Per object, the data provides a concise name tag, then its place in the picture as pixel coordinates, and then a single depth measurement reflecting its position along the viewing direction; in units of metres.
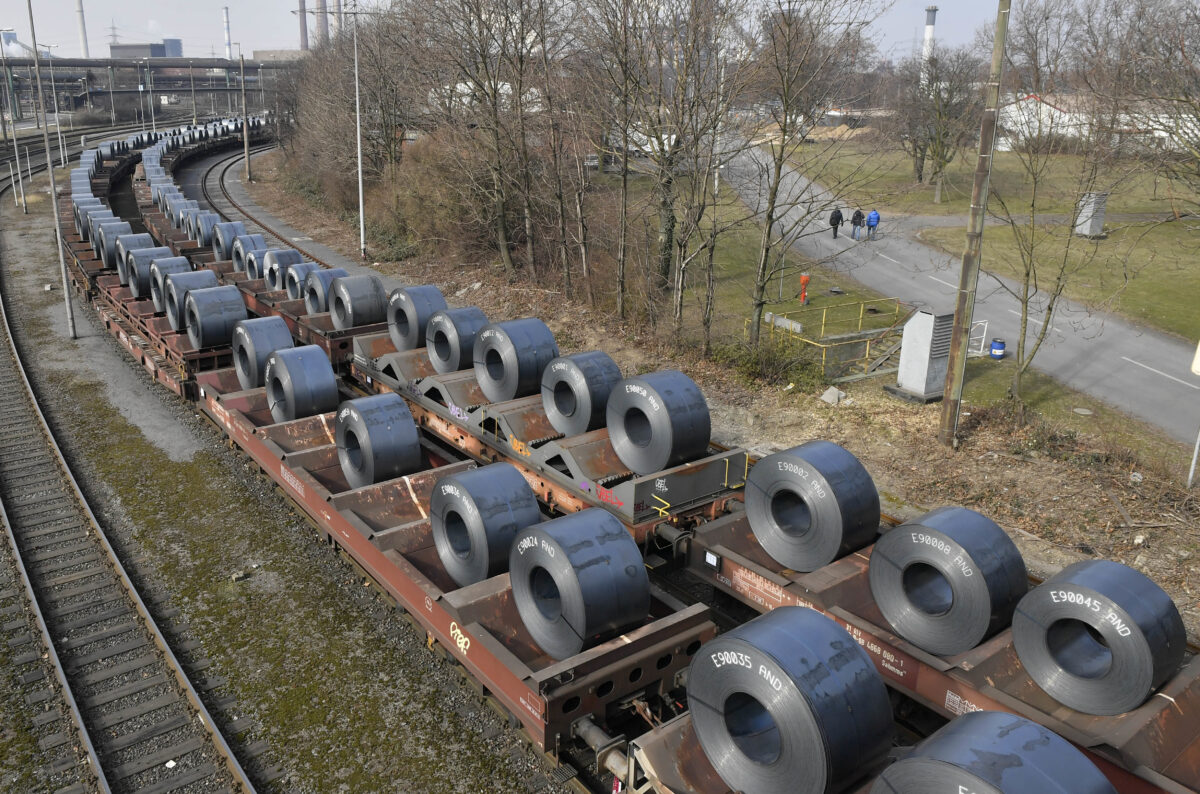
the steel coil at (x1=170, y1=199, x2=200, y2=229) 34.66
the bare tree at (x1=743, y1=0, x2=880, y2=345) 17.50
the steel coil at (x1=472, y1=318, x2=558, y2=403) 14.65
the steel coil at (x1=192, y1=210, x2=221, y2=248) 31.70
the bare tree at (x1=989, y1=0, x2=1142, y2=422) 15.70
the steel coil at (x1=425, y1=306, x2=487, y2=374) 16.17
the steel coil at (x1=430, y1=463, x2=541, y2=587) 9.76
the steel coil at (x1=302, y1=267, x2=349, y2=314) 21.06
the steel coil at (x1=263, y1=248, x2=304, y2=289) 23.89
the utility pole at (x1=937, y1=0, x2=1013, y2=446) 13.55
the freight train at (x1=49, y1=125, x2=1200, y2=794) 6.55
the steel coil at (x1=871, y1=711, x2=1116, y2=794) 4.98
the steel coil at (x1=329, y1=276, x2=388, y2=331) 19.48
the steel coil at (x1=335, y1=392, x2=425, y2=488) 12.41
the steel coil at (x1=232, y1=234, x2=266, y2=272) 26.42
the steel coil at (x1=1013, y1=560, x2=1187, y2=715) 7.48
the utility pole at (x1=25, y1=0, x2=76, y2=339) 22.70
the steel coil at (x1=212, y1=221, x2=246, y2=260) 28.73
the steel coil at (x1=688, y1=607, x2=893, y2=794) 6.29
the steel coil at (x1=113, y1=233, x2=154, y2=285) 24.34
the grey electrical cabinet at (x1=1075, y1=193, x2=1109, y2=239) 30.20
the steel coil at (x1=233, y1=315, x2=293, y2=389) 16.11
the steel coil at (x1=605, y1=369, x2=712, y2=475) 11.93
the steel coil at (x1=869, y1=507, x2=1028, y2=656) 8.56
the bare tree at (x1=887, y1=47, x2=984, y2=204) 44.56
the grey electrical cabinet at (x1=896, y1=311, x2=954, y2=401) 17.44
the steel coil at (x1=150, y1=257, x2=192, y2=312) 20.88
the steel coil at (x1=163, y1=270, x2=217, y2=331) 19.56
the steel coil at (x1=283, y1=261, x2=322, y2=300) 22.61
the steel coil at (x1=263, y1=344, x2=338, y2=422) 14.62
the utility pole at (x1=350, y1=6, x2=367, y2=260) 34.19
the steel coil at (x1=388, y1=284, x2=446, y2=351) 17.66
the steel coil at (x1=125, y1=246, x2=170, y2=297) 22.88
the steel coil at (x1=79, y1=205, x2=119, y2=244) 29.00
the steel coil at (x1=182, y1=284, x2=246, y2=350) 18.16
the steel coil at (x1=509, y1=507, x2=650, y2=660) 8.37
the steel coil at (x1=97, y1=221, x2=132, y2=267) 26.77
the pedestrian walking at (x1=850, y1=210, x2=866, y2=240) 33.29
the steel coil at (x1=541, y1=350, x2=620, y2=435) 13.33
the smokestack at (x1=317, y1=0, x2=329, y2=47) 67.69
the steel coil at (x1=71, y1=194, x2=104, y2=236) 31.80
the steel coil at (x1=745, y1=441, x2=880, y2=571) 10.00
